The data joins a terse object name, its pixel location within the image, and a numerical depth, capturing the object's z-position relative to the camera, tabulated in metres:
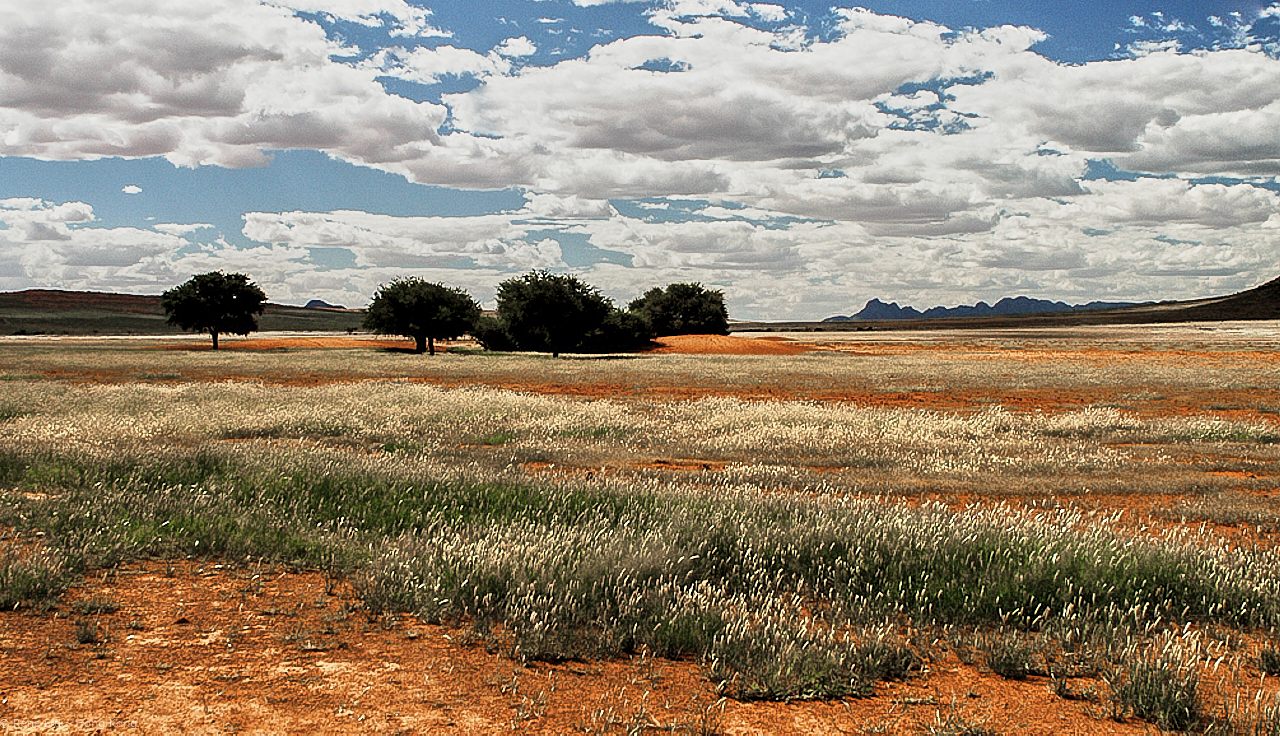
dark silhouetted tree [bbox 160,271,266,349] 71.19
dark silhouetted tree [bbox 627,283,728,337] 95.00
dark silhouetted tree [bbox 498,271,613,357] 62.31
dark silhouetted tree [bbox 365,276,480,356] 70.62
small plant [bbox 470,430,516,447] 16.39
